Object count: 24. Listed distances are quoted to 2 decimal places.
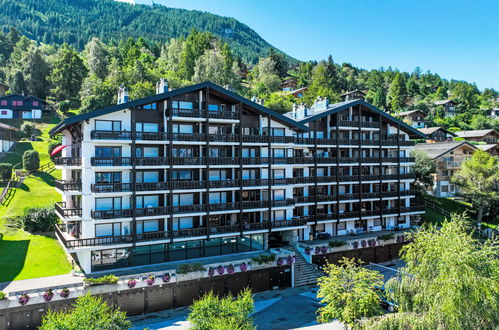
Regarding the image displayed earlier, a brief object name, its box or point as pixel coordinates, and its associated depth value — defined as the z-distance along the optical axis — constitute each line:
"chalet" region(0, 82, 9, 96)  103.91
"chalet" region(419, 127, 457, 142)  99.06
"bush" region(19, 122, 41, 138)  79.38
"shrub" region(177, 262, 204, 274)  33.75
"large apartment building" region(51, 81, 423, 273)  35.38
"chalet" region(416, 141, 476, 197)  73.69
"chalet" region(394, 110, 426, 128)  118.12
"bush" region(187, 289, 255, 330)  20.67
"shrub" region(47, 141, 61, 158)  66.94
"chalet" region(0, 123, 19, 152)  71.12
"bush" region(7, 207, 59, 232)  42.62
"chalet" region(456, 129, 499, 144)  103.03
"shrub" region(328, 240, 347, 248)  43.91
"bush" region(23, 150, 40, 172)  59.47
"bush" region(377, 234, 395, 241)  47.44
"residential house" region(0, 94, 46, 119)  89.19
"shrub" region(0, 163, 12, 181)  55.06
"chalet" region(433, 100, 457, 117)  141.50
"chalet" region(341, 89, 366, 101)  135.86
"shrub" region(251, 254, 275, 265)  37.59
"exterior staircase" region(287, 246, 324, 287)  40.78
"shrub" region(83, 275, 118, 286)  30.17
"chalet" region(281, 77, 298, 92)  147.12
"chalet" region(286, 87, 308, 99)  130.38
